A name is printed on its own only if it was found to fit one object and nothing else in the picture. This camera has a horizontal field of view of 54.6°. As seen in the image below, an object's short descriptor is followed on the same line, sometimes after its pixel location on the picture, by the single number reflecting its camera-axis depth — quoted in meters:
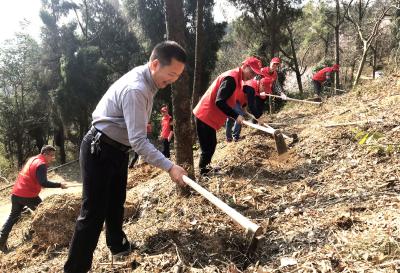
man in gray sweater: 2.81
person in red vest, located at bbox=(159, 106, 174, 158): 11.35
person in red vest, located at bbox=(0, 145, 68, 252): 6.17
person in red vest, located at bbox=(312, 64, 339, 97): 14.38
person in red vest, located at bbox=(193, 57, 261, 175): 5.00
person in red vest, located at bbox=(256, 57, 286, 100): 9.43
